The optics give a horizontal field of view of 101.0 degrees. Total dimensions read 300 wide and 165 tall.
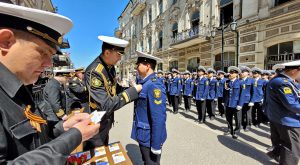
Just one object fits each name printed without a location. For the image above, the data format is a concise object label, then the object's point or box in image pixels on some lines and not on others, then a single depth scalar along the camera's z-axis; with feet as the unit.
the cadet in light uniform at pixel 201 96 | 15.04
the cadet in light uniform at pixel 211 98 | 16.40
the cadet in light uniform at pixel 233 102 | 11.01
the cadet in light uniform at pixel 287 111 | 6.20
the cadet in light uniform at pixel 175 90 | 19.74
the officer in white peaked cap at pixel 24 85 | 1.65
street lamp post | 20.49
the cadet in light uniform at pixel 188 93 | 20.04
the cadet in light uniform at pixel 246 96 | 12.43
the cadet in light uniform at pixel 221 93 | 17.26
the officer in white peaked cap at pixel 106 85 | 4.42
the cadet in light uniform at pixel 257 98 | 13.78
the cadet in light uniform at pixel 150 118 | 4.99
